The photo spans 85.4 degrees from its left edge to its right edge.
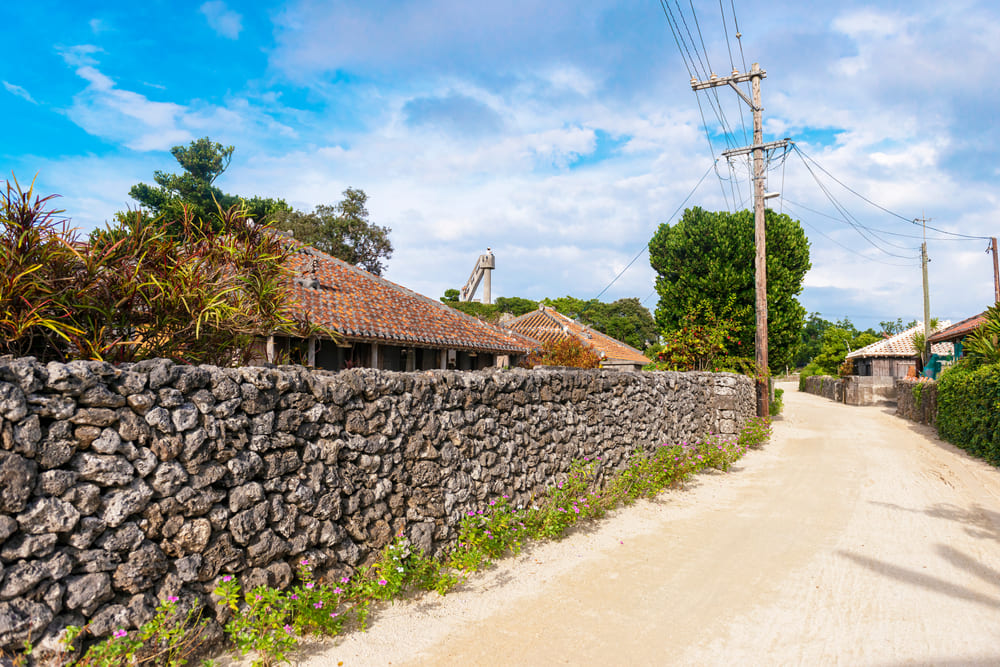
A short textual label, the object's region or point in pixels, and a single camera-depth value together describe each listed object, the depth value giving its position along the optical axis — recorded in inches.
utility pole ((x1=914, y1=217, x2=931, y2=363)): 1113.1
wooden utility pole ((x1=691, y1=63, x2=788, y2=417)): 626.2
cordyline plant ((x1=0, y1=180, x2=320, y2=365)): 132.6
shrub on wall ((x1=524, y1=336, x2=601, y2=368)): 772.0
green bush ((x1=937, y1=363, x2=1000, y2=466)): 425.4
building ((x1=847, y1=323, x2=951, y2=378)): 1365.7
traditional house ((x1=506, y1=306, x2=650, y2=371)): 1091.9
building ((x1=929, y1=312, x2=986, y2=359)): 827.1
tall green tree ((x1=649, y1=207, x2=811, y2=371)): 729.0
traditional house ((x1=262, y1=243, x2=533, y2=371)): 494.6
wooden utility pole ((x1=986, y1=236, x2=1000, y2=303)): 1098.1
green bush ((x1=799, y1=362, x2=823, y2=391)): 1927.9
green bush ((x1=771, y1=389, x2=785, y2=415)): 803.9
